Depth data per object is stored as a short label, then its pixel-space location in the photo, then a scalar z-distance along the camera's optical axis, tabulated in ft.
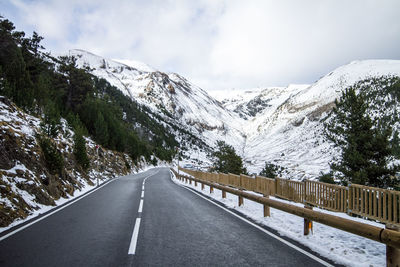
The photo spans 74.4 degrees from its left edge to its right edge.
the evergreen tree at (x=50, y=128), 62.61
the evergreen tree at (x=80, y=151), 73.82
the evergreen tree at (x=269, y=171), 194.98
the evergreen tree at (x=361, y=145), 64.23
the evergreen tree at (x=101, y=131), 142.00
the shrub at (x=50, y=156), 44.11
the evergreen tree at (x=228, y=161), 184.44
